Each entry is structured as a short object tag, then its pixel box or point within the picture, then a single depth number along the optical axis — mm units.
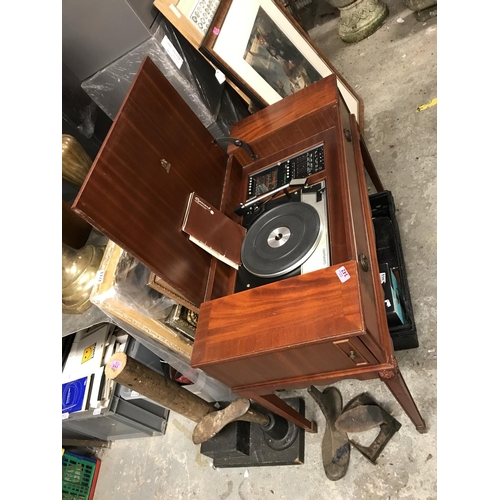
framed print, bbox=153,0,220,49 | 1625
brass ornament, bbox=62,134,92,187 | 1758
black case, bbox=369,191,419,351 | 1481
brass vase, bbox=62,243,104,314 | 1695
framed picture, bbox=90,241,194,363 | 1349
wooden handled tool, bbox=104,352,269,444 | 1329
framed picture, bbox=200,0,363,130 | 1757
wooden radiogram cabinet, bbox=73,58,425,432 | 966
